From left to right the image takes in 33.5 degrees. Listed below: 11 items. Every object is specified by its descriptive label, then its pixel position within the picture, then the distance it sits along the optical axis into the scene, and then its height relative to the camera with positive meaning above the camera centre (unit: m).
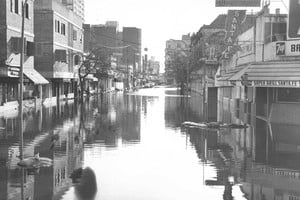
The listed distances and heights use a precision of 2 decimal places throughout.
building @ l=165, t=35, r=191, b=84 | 109.12 +5.63
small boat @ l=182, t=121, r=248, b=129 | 30.15 -2.60
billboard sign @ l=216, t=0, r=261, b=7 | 18.48 +2.99
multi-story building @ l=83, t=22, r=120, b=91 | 80.91 +14.78
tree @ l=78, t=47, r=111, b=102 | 75.47 +2.90
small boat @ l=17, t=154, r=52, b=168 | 15.86 -2.63
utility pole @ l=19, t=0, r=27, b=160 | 18.04 +0.36
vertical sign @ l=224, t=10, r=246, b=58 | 48.50 +4.99
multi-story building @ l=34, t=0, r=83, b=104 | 59.38 +4.55
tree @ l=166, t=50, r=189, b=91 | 100.69 +3.78
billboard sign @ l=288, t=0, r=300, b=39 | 28.27 +3.65
